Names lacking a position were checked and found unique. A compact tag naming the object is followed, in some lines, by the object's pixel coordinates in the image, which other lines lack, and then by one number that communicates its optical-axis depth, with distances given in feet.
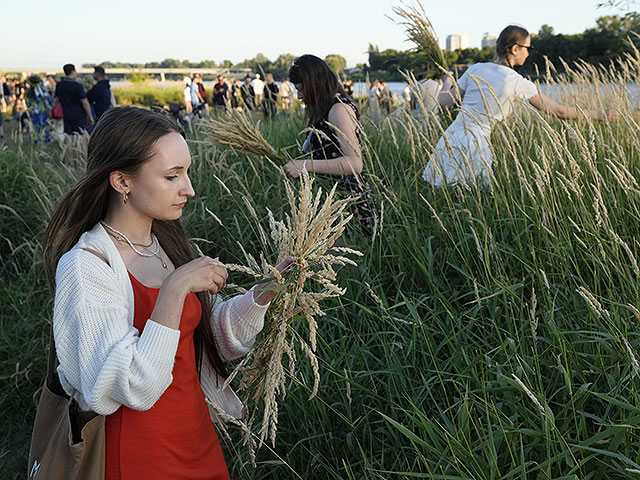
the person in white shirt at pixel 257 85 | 48.65
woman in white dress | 10.57
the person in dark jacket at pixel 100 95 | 32.81
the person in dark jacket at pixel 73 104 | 28.62
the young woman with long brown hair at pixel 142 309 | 4.15
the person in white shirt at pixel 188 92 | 53.03
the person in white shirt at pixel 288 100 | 22.98
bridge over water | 116.16
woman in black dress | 9.48
